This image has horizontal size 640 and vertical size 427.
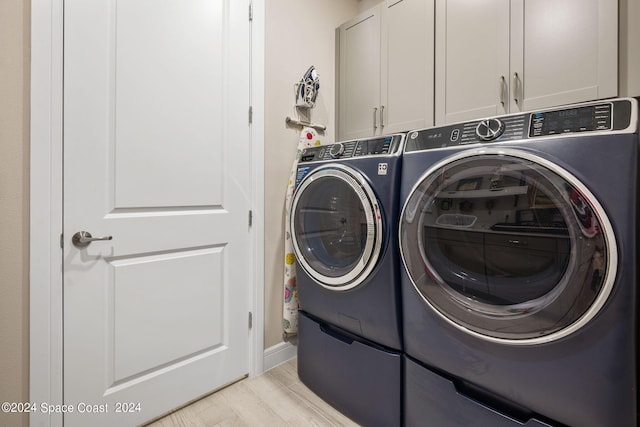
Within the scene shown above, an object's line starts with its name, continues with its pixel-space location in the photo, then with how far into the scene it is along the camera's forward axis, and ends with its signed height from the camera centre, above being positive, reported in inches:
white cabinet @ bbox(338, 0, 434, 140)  63.3 +35.1
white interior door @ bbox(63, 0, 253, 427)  45.4 +1.4
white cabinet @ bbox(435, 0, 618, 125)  43.6 +27.8
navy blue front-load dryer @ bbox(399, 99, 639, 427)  29.6 -6.6
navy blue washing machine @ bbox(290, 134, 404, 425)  47.1 -11.1
